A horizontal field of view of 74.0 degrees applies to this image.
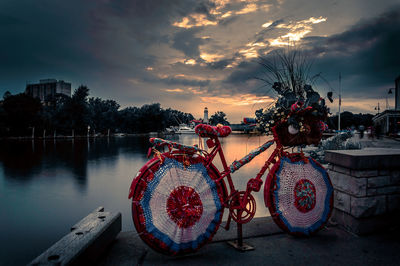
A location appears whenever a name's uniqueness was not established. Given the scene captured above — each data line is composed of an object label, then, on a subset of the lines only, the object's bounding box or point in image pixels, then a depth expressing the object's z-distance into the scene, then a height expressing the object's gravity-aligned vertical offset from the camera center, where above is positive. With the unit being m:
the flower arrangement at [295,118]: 3.07 +0.14
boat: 70.39 +0.19
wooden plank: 1.97 -0.96
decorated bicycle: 2.50 -0.59
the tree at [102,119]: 55.06 +2.38
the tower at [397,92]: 52.76 +7.68
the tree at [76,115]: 48.66 +2.62
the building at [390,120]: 43.50 +1.75
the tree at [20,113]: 41.50 +2.52
